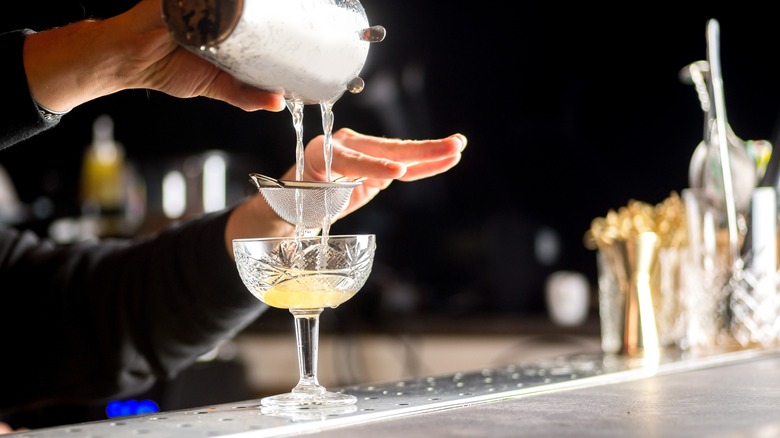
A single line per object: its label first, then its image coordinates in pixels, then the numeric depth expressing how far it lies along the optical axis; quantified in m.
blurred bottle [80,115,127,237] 2.90
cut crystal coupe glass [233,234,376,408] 0.82
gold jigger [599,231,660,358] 1.36
